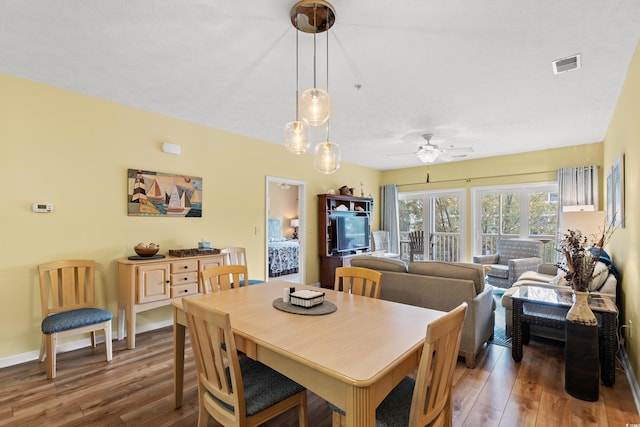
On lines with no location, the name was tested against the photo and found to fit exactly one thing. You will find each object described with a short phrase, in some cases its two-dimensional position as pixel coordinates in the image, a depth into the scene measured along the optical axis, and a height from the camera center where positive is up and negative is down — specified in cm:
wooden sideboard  314 -75
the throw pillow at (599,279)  303 -64
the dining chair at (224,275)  252 -52
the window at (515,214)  567 +2
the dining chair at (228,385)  136 -89
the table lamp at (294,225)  932 -30
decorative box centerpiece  199 -55
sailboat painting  356 +27
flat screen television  604 -37
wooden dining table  114 -61
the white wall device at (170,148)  379 +85
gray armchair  496 -79
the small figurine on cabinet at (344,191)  627 +51
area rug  327 -137
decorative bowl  334 -37
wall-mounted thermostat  290 +8
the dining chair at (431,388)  115 -75
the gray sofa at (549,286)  290 -87
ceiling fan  449 +116
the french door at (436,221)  672 -13
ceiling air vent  246 +126
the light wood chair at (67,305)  256 -87
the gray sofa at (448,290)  273 -72
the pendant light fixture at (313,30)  187 +127
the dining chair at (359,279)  240 -52
